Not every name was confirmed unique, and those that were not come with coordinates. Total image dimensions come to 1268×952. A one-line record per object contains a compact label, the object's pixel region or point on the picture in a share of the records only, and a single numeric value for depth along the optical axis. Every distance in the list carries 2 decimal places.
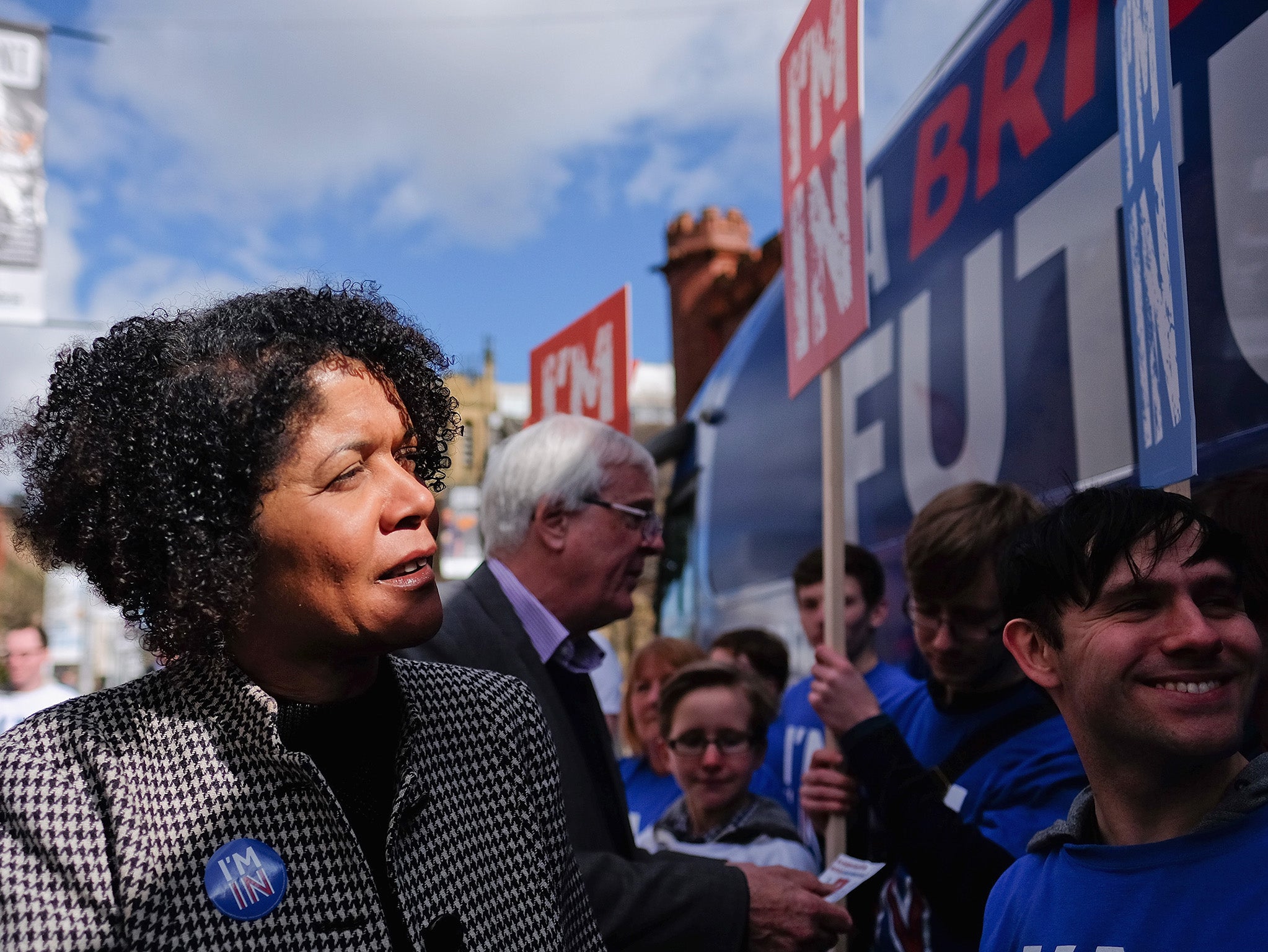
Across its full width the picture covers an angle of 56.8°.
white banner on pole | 6.50
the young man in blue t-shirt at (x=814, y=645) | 3.50
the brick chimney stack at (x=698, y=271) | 16.08
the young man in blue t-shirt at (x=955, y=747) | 2.03
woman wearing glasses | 2.94
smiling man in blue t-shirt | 1.33
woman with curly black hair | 1.16
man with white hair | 1.93
